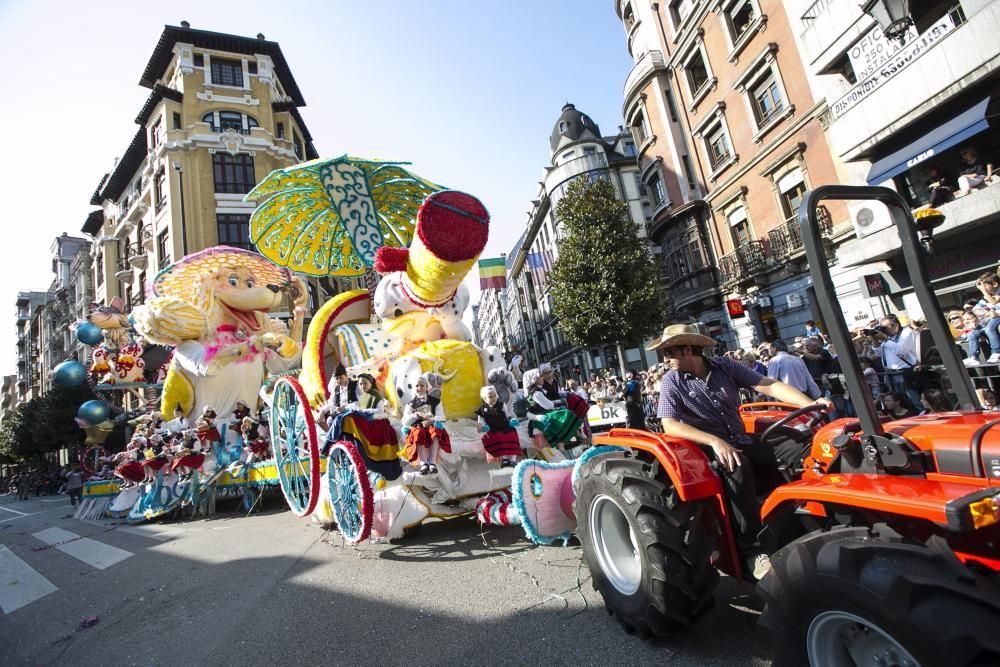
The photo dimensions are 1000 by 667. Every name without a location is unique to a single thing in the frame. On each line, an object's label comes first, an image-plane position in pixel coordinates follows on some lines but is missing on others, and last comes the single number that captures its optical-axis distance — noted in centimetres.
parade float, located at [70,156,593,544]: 466
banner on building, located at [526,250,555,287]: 2752
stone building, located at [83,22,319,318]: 2308
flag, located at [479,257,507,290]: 2631
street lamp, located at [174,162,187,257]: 2312
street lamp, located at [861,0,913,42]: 822
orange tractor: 140
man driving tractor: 254
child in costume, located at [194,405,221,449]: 796
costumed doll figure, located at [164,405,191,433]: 834
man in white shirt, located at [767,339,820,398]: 612
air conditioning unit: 1199
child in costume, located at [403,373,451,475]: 454
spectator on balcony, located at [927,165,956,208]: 1017
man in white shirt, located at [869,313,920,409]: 593
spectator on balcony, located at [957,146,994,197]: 993
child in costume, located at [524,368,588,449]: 514
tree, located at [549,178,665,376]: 1855
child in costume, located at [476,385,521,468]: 481
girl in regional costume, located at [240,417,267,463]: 790
